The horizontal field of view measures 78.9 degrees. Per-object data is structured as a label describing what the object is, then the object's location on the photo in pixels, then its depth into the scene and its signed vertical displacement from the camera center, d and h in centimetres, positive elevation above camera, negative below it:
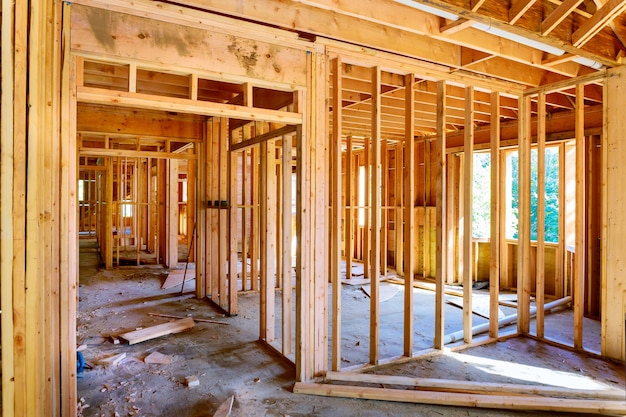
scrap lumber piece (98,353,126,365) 367 -146
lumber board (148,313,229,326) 498 -145
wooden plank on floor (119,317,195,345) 425 -141
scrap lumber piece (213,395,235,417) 275 -147
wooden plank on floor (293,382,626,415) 286 -147
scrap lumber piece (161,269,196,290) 707 -132
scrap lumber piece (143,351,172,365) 374 -147
